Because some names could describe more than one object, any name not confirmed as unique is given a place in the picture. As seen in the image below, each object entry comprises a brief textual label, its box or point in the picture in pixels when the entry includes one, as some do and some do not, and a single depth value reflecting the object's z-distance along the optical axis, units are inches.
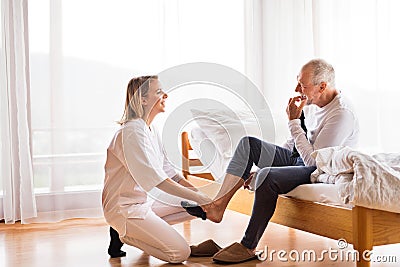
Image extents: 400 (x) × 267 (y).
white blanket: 92.2
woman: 111.4
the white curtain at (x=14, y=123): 161.8
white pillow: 134.7
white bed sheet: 101.3
